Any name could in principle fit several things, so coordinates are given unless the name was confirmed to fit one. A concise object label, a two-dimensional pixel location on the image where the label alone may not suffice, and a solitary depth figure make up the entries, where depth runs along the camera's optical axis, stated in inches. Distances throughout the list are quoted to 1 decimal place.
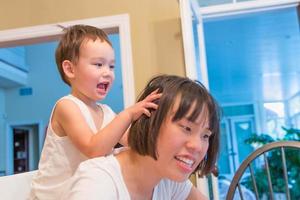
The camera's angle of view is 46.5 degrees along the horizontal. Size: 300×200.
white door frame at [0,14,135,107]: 98.3
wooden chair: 47.4
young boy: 43.5
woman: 32.4
